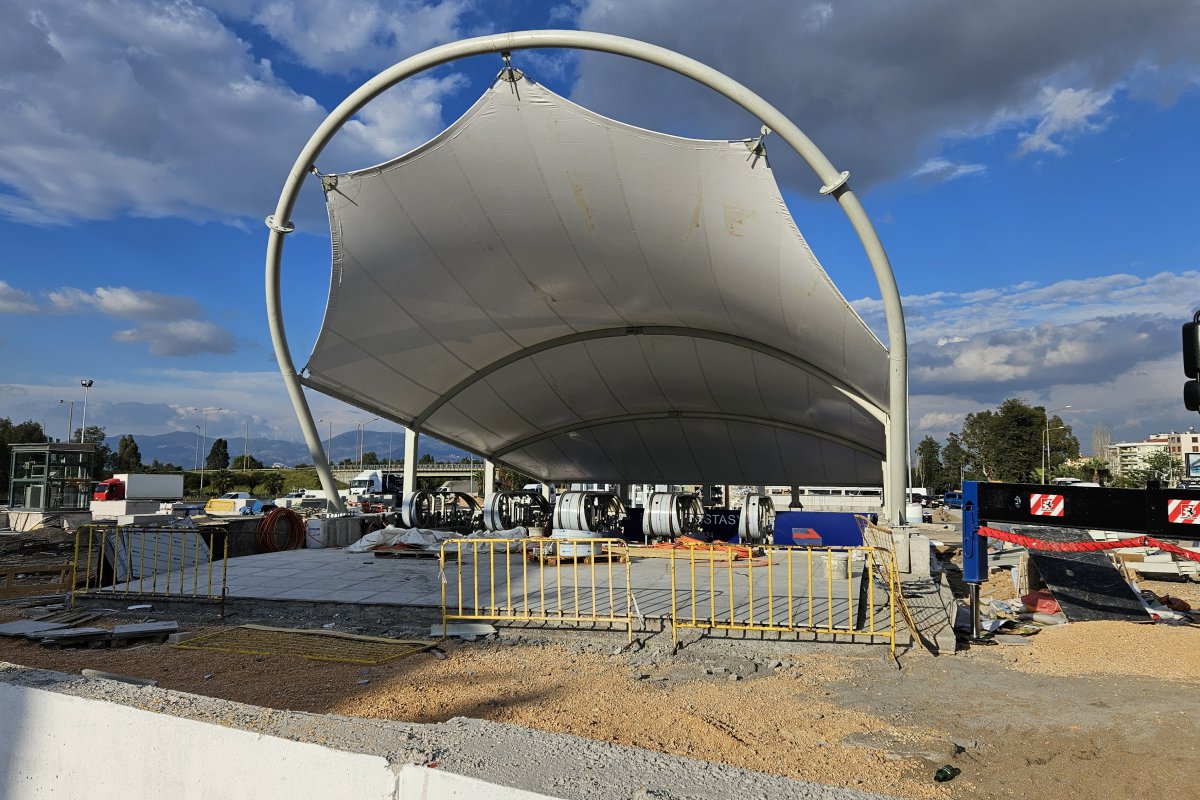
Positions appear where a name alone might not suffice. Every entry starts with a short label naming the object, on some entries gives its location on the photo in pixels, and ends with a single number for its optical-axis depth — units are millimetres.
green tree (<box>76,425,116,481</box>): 71175
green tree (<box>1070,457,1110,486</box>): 64456
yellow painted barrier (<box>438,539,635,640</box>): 9500
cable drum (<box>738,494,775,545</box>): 20778
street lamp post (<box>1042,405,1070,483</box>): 54094
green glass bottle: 4688
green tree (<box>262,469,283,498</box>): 79438
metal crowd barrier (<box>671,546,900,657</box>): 8539
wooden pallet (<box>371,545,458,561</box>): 17375
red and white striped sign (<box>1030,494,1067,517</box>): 7289
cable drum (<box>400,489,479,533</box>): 23953
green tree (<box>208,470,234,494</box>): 78688
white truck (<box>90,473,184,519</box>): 37250
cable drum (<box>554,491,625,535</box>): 20359
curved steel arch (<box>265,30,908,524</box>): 13680
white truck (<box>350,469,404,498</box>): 61750
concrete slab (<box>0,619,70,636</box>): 9703
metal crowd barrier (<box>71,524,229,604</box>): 12609
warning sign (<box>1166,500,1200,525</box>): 6316
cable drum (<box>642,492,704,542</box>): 20578
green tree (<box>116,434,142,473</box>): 88062
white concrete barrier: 2814
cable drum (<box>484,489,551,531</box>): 23000
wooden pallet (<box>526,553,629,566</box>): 15951
